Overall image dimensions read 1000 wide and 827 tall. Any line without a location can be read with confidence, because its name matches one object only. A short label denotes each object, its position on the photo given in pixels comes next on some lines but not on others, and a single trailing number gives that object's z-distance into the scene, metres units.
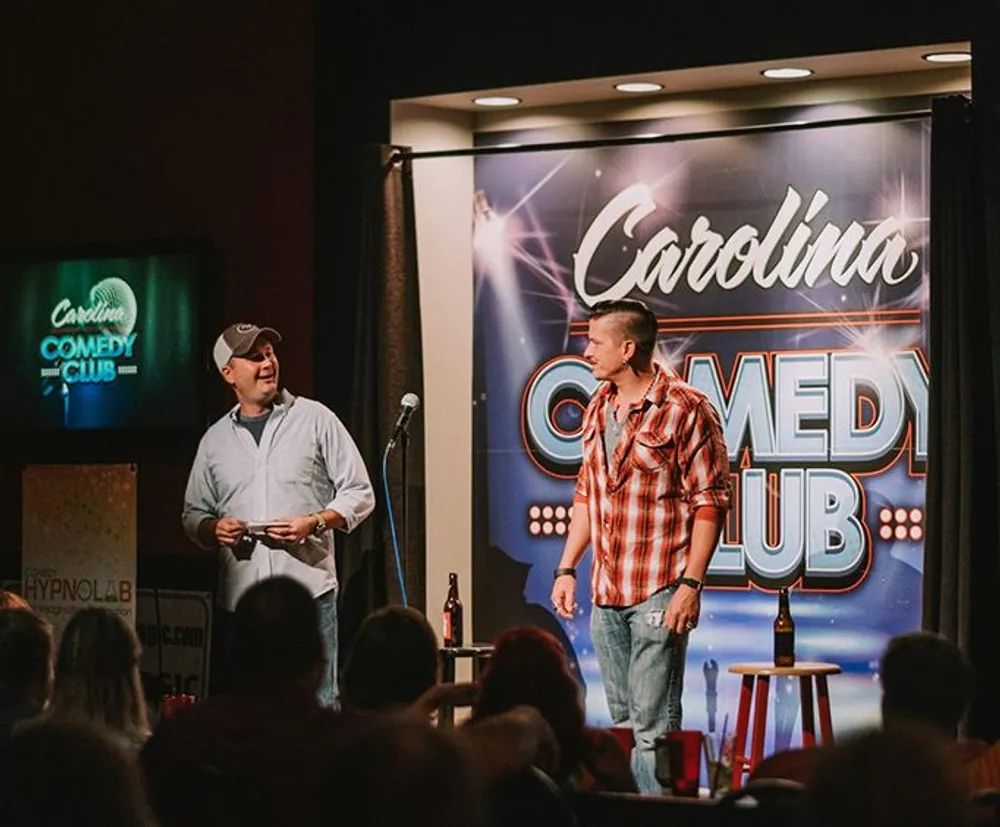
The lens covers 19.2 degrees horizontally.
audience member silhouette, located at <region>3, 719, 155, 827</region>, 4.51
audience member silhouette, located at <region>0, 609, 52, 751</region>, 6.68
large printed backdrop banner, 11.32
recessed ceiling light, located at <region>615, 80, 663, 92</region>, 11.82
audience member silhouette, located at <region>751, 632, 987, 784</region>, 5.66
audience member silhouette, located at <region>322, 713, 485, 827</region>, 3.41
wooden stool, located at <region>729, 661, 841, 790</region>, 10.21
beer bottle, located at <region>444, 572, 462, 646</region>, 11.24
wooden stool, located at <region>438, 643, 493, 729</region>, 10.94
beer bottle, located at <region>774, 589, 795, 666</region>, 10.40
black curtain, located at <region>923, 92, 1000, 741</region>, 9.77
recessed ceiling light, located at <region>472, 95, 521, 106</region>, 12.25
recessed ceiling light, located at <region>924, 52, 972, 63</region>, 10.74
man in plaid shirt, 9.85
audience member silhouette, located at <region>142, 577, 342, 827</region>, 5.10
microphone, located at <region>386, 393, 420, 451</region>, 11.38
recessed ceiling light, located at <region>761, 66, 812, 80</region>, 11.25
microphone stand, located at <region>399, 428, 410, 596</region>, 11.60
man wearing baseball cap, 11.01
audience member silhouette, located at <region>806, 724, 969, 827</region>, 3.11
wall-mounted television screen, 12.83
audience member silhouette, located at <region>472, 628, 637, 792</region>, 5.81
